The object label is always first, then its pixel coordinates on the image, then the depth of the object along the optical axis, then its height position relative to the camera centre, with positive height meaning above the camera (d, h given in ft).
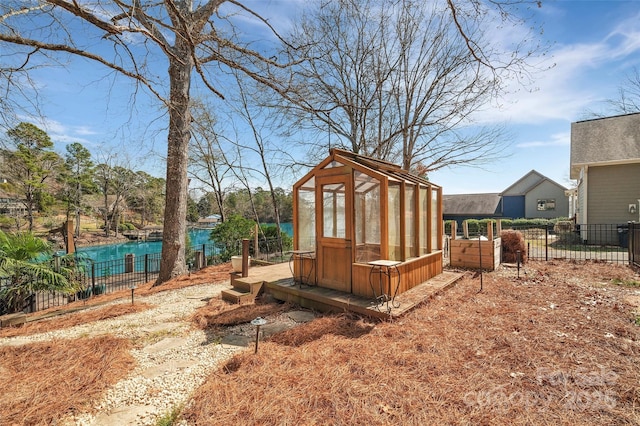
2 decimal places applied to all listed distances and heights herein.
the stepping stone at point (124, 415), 7.39 -5.13
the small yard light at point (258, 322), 10.15 -3.60
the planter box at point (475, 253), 25.21 -3.17
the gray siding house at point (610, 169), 38.45 +6.60
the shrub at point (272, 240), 41.70 -3.18
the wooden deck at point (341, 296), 14.20 -4.31
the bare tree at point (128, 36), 11.05 +7.92
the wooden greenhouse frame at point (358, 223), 15.78 -0.28
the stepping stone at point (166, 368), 9.80 -5.20
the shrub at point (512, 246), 27.78 -2.74
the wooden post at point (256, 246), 33.19 -3.15
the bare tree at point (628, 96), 53.52 +24.21
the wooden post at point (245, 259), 19.45 -2.74
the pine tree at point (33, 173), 56.80 +9.90
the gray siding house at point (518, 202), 84.53 +4.73
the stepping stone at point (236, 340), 12.28 -5.26
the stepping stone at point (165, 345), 11.68 -5.23
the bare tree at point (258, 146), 40.83 +10.87
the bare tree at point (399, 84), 33.88 +16.72
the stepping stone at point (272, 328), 13.41 -5.24
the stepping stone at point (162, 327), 13.85 -5.25
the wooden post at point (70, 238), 23.47 -1.49
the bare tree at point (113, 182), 82.42 +11.73
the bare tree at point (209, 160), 43.24 +9.69
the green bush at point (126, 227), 102.47 -2.66
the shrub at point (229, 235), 37.06 -2.05
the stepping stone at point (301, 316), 15.15 -5.20
